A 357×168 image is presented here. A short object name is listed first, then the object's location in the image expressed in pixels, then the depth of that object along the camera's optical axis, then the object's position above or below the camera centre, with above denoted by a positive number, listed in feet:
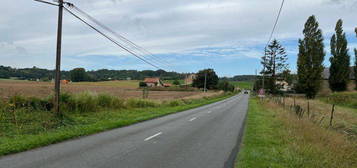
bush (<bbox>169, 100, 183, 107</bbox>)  98.58 -8.46
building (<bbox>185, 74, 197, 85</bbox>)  448.49 +7.18
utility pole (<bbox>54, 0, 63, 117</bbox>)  41.37 +4.33
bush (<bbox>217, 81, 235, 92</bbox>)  410.86 -2.32
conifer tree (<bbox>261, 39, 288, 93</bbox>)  215.10 +20.09
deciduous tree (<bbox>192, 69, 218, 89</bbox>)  339.16 +5.69
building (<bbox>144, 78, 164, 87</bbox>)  404.16 +1.43
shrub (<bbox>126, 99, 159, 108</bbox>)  76.59 -7.00
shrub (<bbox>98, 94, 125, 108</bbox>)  64.82 -5.56
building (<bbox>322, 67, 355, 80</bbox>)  200.54 +11.18
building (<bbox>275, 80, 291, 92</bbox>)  209.67 +0.92
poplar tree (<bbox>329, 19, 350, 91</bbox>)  172.34 +18.53
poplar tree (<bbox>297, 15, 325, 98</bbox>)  158.20 +17.32
